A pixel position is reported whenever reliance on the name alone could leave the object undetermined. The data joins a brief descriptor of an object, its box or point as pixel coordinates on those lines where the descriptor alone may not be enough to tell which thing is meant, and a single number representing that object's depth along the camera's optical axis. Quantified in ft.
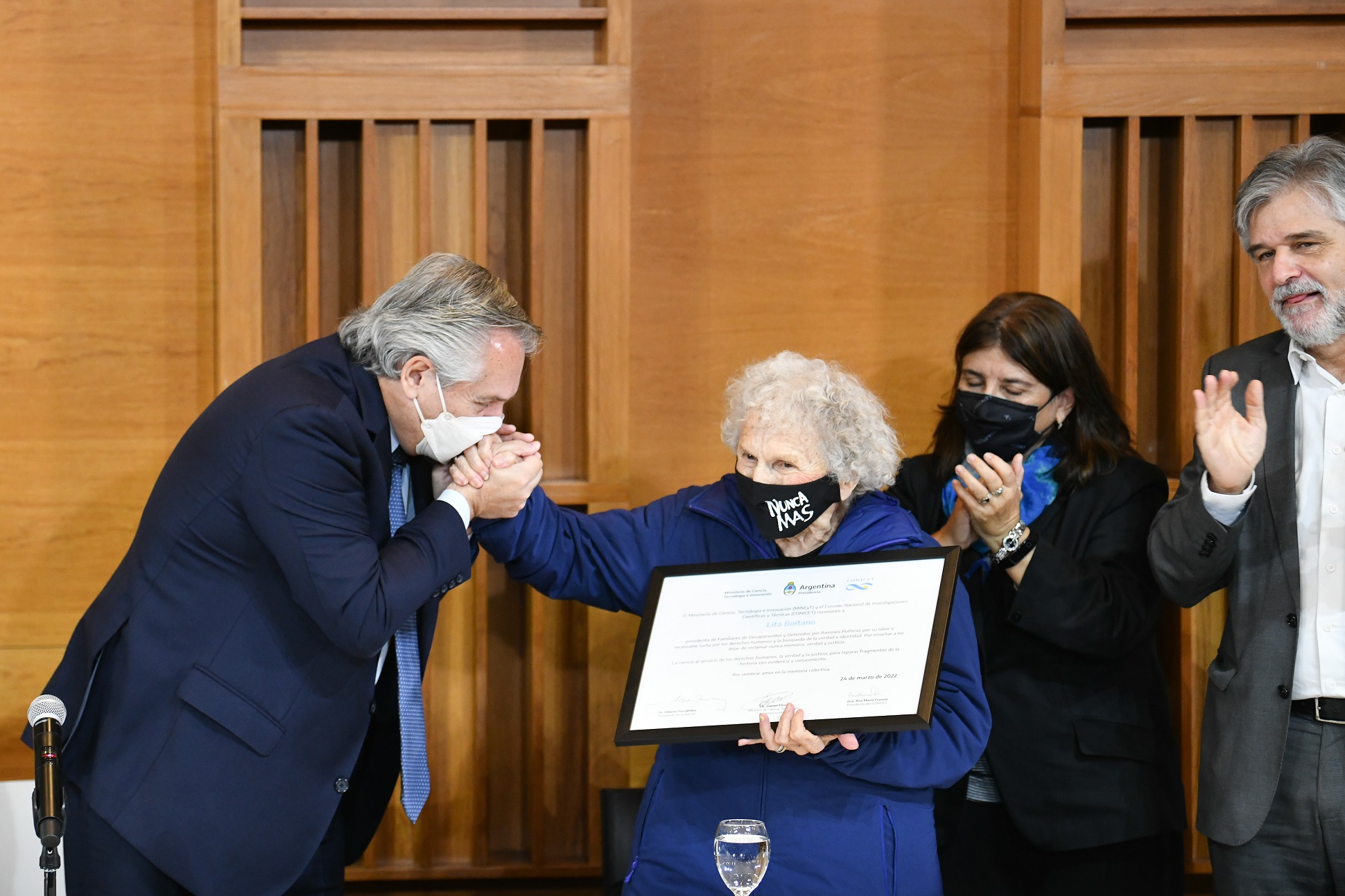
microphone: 15.01
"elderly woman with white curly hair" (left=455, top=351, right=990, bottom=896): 15.77
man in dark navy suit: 15.48
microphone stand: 15.02
